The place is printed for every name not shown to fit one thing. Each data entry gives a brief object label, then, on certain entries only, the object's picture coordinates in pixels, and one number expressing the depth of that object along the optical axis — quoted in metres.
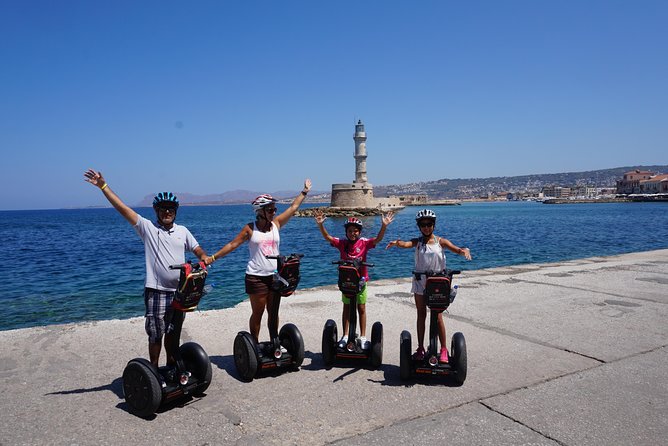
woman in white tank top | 5.09
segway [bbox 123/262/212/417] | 4.14
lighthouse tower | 89.00
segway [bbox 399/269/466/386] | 4.77
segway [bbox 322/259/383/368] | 5.20
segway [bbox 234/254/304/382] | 4.99
